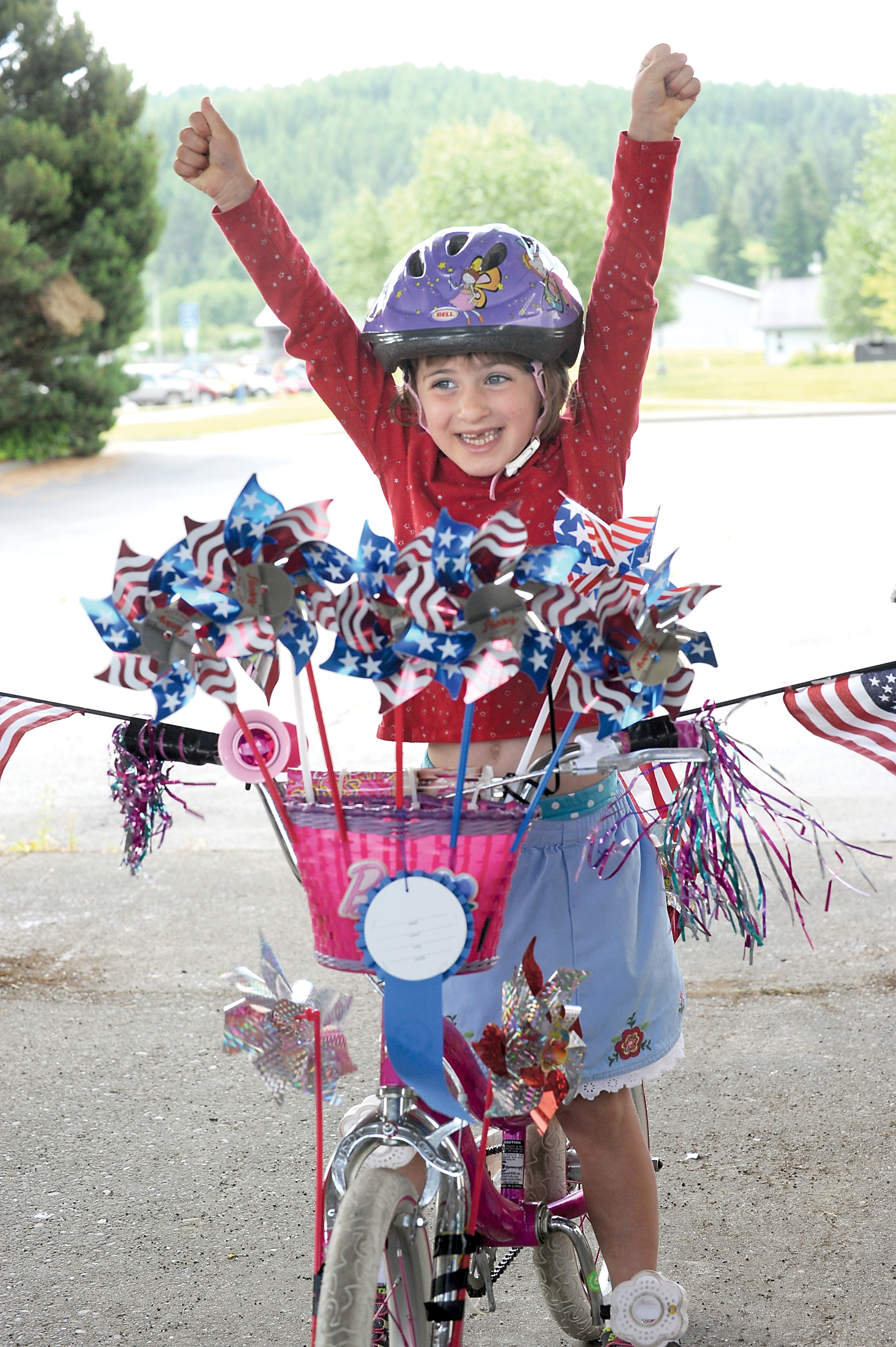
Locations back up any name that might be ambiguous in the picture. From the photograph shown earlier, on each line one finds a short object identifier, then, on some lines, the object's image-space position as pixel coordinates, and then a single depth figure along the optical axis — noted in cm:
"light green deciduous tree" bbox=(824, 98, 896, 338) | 4966
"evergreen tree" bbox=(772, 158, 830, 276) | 13288
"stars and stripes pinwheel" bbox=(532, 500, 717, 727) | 148
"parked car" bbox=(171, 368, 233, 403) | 5806
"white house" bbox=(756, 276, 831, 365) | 11331
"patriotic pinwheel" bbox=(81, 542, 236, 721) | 145
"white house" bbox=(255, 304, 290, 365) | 10431
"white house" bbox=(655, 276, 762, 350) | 13138
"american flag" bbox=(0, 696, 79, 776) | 185
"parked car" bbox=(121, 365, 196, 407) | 5691
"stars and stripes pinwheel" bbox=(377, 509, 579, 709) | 141
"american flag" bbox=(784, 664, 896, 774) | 167
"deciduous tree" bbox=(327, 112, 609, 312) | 5853
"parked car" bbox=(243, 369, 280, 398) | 6419
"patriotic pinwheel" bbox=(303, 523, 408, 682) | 146
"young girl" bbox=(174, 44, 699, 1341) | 206
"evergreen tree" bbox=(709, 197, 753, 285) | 14262
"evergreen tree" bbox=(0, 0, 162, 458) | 1822
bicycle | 154
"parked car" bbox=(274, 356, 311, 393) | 6606
